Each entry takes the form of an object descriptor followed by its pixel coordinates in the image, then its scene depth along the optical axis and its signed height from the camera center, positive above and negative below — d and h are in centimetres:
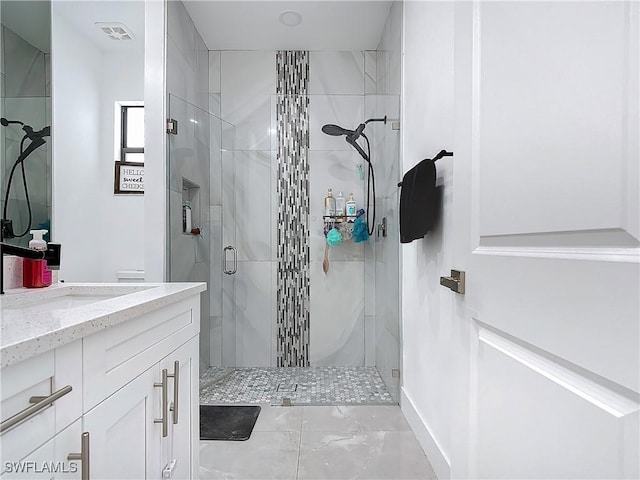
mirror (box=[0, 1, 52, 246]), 135 +41
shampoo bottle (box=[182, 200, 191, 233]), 268 +12
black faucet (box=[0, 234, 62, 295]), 119 -7
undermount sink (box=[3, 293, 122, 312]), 125 -24
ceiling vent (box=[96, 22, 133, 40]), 268 +140
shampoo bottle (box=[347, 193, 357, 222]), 318 +20
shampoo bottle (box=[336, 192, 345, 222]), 324 +25
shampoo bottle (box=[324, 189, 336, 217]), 321 +24
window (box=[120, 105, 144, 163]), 307 +78
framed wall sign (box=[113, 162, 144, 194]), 302 +42
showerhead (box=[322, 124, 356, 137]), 314 +83
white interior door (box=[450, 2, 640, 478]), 52 +0
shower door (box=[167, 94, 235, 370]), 250 +17
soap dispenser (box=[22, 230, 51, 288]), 137 -14
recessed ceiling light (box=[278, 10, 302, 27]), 276 +154
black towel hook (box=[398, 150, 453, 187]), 151 +31
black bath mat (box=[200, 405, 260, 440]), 210 -107
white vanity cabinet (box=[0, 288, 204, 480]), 64 -37
